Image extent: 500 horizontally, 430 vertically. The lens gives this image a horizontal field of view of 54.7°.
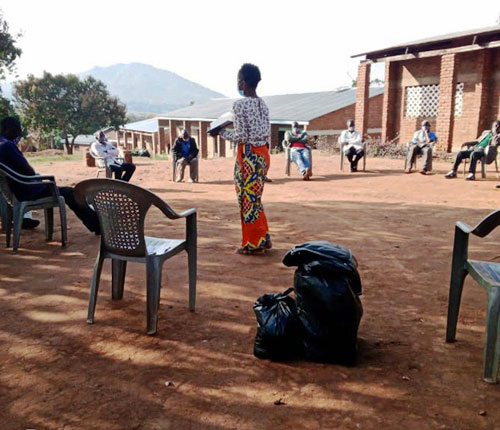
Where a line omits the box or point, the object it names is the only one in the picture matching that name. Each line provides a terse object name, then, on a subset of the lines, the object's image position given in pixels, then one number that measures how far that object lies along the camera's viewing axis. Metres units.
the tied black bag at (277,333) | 2.74
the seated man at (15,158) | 4.99
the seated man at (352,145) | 12.76
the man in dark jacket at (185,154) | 11.96
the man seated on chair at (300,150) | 11.73
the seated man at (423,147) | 11.93
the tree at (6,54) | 19.79
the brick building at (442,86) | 16.47
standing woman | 4.73
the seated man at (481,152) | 10.50
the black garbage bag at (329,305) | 2.66
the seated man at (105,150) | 11.46
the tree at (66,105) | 35.53
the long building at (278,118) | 24.64
